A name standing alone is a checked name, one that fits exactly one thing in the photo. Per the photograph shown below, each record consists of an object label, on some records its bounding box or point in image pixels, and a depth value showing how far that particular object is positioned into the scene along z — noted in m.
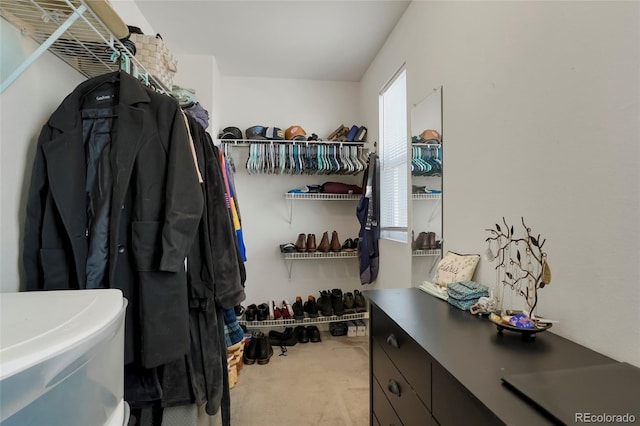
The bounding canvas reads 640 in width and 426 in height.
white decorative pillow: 1.35
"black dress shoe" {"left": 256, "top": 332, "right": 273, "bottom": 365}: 2.51
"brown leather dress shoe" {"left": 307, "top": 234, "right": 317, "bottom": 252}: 3.00
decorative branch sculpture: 0.99
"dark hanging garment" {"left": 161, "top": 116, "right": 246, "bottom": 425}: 1.23
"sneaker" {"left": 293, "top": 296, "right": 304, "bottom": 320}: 2.89
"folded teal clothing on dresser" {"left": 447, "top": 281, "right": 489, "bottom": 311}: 1.20
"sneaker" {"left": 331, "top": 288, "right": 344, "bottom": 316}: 2.96
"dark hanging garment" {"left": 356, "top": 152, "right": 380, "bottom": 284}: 2.71
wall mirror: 1.71
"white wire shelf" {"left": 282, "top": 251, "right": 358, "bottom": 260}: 2.95
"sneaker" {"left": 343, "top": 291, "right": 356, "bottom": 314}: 3.00
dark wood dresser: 0.65
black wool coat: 0.99
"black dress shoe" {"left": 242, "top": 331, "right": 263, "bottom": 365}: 2.52
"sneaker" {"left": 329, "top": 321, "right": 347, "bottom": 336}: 3.07
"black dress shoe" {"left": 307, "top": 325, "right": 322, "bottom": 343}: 2.93
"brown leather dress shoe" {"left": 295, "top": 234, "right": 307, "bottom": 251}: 2.98
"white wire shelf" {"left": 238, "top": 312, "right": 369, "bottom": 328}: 2.87
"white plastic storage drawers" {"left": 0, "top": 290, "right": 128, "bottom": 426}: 0.40
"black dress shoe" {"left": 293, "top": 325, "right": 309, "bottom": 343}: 2.92
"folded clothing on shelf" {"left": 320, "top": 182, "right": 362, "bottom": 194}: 3.04
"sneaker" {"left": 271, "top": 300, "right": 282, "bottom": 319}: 2.88
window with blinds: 2.28
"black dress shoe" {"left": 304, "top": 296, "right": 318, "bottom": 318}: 2.93
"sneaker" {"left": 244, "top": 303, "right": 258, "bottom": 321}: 2.87
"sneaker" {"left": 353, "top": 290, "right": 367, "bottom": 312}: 3.04
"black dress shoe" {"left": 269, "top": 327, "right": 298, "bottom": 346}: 2.83
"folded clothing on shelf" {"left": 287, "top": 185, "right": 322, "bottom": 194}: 3.00
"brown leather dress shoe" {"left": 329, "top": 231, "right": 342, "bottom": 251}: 3.03
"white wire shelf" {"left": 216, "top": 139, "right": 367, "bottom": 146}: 2.83
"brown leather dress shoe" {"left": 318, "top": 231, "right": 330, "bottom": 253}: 3.00
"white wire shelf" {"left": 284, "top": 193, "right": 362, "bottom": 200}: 2.97
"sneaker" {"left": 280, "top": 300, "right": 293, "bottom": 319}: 2.92
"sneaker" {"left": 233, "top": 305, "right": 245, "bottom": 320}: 2.76
